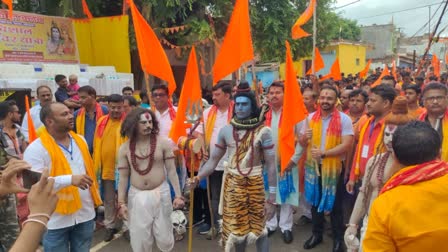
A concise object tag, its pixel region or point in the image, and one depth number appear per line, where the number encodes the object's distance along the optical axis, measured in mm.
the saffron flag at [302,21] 5648
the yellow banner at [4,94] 7306
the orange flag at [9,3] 6927
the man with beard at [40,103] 5617
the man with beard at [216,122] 4785
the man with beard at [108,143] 4816
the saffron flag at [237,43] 4371
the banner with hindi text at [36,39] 9508
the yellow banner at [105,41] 10586
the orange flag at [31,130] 4598
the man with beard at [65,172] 3092
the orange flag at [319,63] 7906
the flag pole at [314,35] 4764
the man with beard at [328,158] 4242
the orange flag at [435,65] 12882
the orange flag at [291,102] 4117
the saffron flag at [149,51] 4707
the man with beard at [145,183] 3525
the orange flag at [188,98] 4508
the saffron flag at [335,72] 9344
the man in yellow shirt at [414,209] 1611
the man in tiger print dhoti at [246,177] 3506
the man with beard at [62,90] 7090
